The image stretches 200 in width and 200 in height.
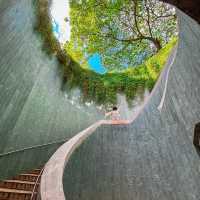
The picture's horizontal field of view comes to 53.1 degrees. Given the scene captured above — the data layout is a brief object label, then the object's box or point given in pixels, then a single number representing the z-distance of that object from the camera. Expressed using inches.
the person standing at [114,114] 253.1
